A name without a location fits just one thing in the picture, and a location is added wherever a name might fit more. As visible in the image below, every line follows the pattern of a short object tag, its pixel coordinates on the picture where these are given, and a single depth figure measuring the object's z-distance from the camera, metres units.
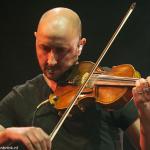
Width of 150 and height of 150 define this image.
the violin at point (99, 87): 4.41
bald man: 4.47
